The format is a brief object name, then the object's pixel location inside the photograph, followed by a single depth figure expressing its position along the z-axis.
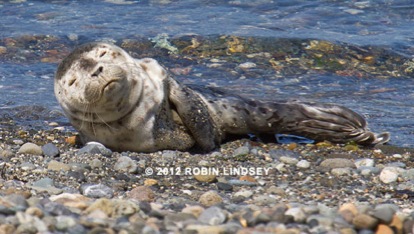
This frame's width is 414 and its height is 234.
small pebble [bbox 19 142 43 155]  12.67
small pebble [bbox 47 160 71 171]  11.67
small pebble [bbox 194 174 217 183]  11.58
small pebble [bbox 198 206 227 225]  8.37
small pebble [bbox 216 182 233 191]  11.19
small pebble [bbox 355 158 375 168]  12.40
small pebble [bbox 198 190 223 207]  10.21
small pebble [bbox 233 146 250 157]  13.09
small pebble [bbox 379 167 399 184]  11.52
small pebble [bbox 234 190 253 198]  10.80
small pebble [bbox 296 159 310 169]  12.35
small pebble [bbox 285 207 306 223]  8.34
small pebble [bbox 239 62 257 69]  20.05
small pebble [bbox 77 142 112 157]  12.64
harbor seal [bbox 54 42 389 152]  12.64
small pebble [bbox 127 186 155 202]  10.52
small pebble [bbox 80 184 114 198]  10.58
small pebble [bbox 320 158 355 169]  12.22
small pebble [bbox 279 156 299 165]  12.54
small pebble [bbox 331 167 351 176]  11.84
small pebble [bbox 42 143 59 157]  12.70
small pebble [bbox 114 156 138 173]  11.93
